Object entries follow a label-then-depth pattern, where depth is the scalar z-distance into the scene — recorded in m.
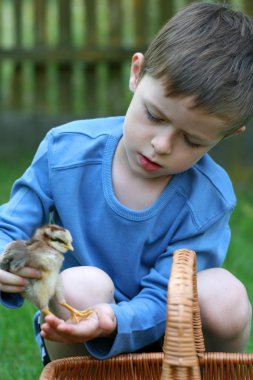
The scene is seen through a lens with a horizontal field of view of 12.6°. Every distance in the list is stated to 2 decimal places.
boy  1.21
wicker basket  1.08
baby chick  1.11
